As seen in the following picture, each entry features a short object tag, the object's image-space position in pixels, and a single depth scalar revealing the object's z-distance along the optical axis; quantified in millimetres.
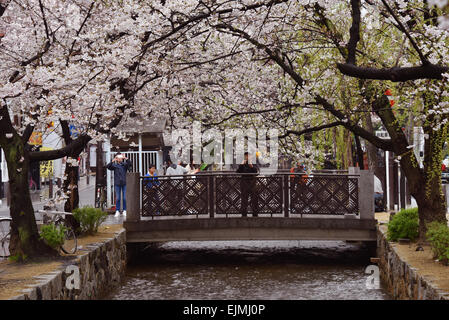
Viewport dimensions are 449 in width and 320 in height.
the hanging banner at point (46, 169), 34938
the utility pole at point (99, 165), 27073
